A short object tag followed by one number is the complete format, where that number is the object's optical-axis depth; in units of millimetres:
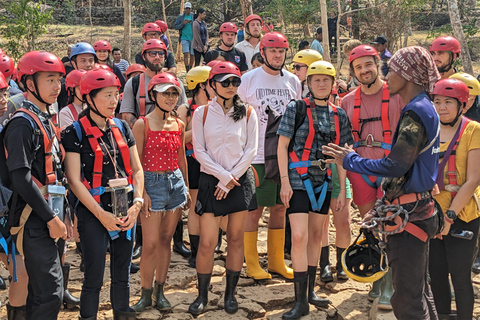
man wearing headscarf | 3734
